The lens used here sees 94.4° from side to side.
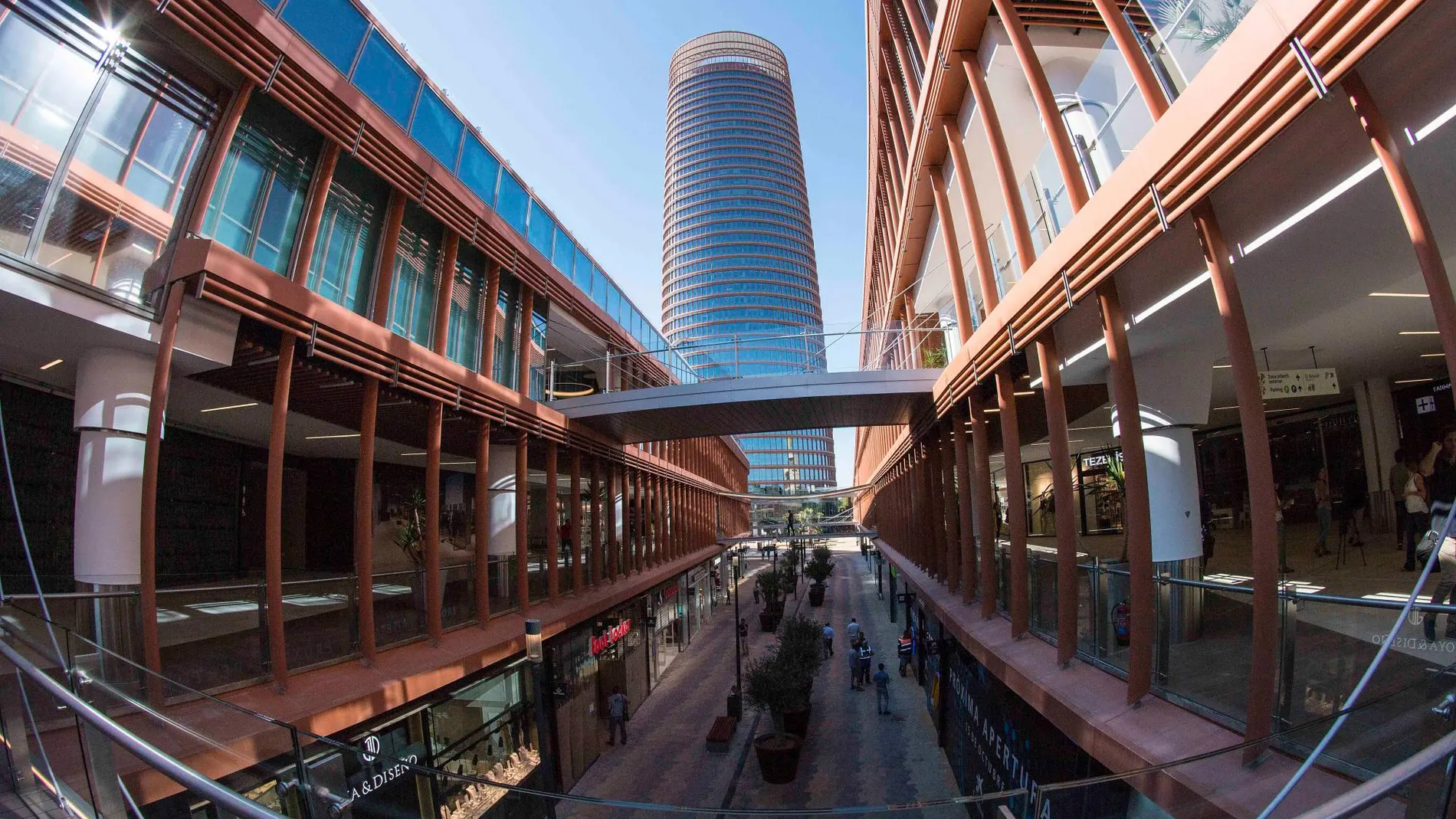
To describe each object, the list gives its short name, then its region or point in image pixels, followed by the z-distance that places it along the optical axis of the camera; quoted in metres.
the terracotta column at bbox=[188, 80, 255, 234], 7.68
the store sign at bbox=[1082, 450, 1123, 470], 23.80
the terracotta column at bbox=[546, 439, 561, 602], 14.32
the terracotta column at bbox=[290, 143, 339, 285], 8.84
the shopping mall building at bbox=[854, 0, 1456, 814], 3.85
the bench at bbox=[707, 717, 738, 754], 16.53
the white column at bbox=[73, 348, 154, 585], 6.69
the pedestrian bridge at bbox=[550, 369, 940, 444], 14.29
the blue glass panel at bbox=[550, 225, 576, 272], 16.28
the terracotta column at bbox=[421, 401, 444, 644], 10.18
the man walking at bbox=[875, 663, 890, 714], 18.77
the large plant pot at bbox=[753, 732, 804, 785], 13.97
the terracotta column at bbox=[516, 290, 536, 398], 14.52
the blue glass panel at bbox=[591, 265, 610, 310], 18.97
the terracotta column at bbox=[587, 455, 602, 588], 17.22
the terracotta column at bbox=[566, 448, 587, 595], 15.52
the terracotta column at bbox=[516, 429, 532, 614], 12.88
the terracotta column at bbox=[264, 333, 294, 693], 7.39
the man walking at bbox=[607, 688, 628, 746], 17.27
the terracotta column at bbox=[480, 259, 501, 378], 12.91
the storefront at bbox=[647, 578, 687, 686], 23.31
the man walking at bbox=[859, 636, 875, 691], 21.86
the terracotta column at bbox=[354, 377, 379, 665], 8.83
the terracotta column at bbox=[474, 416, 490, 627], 11.57
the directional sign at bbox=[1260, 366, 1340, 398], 9.17
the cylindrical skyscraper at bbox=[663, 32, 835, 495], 137.62
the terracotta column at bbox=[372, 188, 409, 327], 9.99
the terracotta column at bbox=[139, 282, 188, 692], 6.49
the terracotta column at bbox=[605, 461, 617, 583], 18.50
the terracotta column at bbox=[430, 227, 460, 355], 11.20
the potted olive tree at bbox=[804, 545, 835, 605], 40.97
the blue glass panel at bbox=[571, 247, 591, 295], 17.55
